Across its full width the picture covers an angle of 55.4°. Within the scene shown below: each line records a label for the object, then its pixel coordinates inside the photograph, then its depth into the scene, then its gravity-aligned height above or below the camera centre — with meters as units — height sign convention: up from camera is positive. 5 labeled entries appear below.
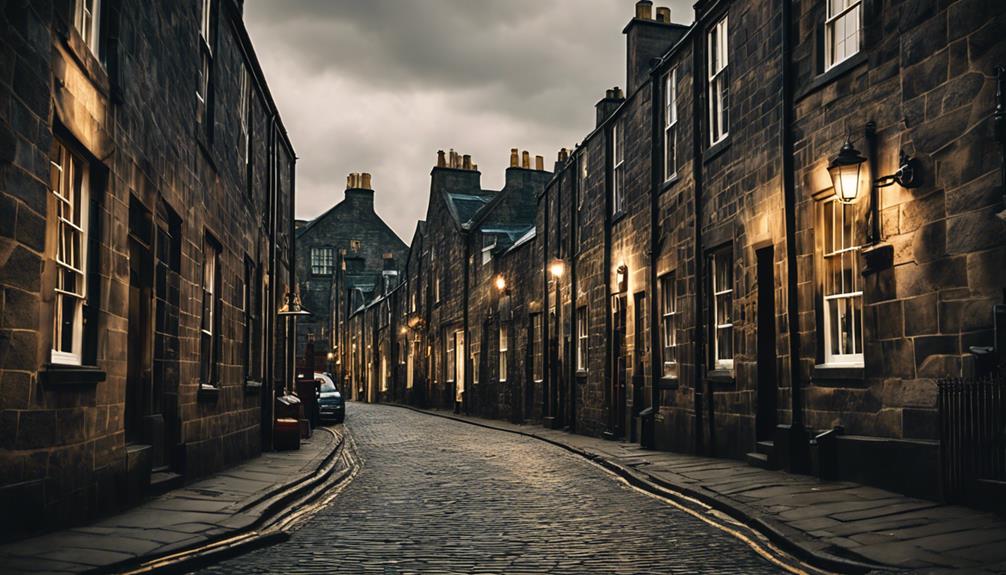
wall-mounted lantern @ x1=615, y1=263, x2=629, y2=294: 19.31 +1.80
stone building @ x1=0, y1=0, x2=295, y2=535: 6.83 +1.12
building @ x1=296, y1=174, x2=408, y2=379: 64.12 +7.74
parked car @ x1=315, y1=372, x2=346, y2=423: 28.32 -1.15
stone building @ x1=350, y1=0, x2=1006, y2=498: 8.88 +1.68
